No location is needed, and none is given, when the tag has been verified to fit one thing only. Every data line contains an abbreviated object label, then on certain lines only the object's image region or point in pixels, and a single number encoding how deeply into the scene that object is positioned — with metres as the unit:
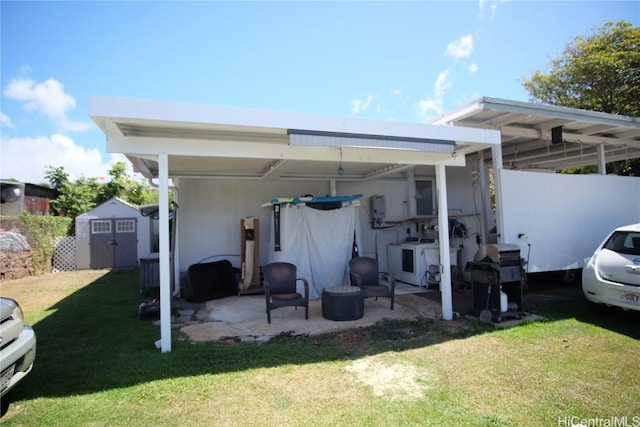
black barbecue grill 5.11
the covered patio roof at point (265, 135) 3.68
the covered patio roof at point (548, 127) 6.18
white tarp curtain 7.18
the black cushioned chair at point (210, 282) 7.05
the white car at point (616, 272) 4.58
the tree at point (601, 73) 9.86
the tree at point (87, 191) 16.83
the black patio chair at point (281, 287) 5.37
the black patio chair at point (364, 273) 6.20
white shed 13.30
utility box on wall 9.16
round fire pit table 5.32
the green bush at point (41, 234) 11.52
